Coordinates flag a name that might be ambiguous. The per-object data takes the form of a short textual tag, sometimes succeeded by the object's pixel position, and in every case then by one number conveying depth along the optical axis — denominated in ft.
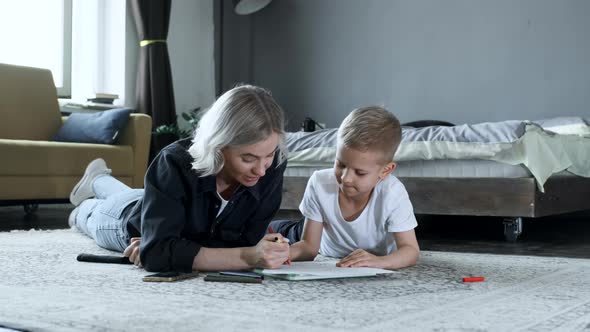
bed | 9.48
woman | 5.33
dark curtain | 16.60
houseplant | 15.98
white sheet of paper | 5.30
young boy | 6.01
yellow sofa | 11.68
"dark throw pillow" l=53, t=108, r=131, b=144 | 13.32
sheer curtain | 16.79
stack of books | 15.99
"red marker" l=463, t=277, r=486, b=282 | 5.73
